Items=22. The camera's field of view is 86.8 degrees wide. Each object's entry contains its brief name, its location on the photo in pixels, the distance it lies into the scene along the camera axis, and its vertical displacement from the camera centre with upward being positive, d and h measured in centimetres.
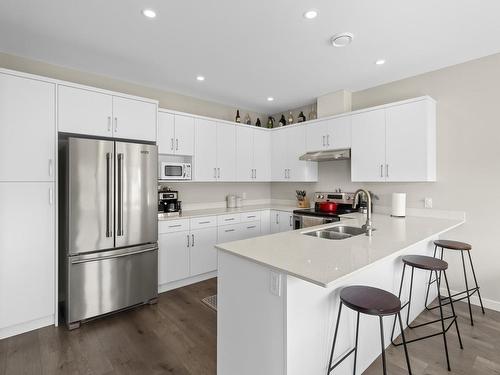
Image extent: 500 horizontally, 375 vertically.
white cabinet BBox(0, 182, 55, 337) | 238 -63
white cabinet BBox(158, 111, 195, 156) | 358 +71
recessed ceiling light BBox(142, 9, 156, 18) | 212 +140
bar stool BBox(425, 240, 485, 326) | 253 -61
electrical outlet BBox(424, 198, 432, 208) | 330 -24
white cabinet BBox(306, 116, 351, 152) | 379 +76
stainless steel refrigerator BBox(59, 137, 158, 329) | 257 -44
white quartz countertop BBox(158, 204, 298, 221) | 352 -41
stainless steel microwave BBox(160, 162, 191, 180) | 359 +19
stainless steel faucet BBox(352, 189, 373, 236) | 225 -24
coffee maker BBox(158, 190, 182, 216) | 362 -26
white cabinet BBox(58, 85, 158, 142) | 268 +77
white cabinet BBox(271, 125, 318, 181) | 441 +48
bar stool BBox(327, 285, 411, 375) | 144 -68
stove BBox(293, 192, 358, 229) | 362 -41
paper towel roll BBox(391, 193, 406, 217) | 334 -26
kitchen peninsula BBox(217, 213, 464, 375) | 144 -71
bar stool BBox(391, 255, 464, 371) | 208 -65
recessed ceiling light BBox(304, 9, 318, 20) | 212 +139
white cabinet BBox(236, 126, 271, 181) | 450 +53
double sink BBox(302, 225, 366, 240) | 253 -47
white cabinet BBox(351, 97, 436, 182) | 308 +52
